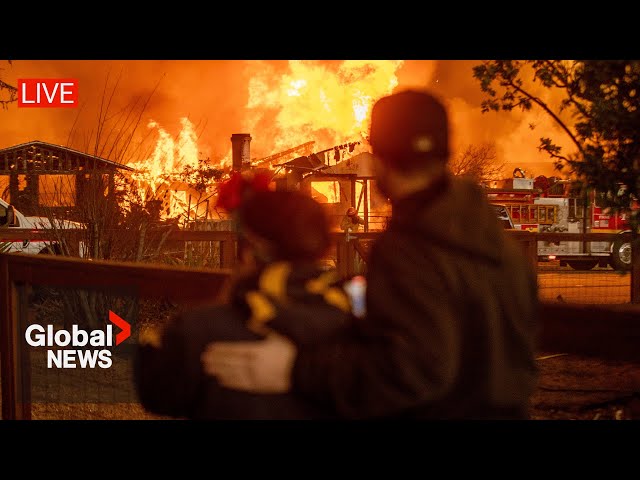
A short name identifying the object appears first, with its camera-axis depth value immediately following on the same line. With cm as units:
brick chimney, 2167
